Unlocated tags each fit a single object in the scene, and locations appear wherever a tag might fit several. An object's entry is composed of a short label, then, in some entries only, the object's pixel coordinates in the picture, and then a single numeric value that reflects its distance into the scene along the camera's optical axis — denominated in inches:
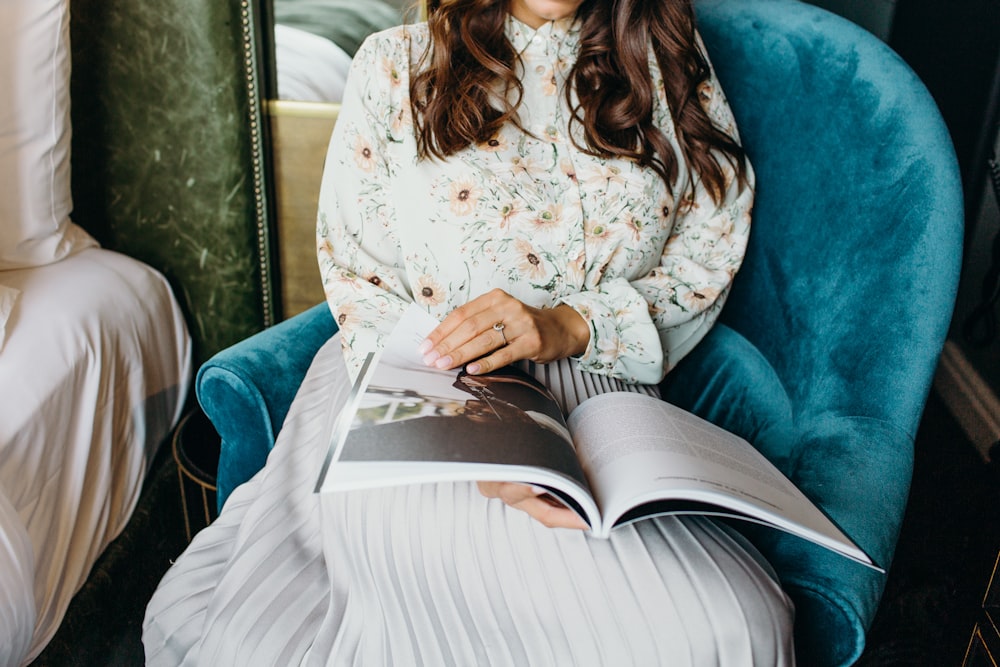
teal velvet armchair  32.2
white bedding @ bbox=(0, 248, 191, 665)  38.9
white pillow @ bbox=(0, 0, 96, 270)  45.1
